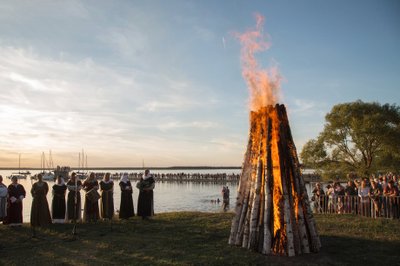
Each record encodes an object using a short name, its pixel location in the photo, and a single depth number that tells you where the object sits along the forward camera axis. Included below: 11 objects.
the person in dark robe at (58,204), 16.38
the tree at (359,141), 34.16
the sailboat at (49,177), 99.88
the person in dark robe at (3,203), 15.23
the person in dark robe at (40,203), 14.65
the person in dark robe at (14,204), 15.34
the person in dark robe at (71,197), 16.64
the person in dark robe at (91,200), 16.33
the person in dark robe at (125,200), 16.73
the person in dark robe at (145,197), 16.67
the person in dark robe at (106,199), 16.45
